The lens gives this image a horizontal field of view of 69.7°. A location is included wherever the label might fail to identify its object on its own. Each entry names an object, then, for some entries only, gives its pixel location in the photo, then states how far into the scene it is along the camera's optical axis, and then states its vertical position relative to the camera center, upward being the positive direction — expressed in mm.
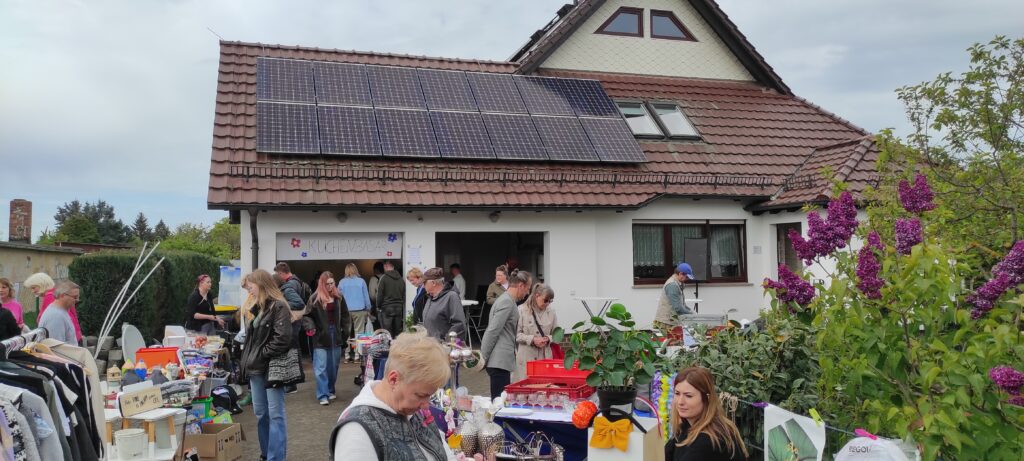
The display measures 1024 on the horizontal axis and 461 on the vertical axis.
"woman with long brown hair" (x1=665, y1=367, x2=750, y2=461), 3881 -859
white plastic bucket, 6062 -1397
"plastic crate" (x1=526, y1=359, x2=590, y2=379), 6750 -934
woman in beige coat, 7895 -616
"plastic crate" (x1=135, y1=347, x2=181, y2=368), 8539 -960
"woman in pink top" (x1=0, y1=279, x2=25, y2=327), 9227 -272
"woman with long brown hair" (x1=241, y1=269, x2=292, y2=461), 6598 -683
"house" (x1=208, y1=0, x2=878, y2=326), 11969 +1808
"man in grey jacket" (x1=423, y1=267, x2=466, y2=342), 8125 -435
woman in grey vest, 2768 -542
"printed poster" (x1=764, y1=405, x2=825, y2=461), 4051 -963
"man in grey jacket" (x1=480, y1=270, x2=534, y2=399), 7488 -718
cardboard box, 6484 -1521
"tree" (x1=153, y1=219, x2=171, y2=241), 78450 +4659
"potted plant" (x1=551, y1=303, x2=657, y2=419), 4859 -607
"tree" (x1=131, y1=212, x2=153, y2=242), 79188 +4989
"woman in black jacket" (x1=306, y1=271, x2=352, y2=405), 9117 -787
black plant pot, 4832 -853
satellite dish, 9320 -871
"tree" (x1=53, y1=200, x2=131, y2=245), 75688 +6086
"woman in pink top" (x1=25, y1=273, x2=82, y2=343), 9023 -120
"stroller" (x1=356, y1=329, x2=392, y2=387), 8234 -926
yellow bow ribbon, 4438 -1000
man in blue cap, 10292 -428
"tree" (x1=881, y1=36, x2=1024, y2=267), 6234 +1068
